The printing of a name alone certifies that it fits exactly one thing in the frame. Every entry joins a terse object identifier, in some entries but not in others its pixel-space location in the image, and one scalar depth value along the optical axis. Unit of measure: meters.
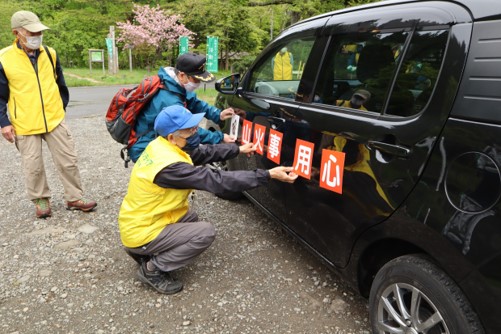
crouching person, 2.34
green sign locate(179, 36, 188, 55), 13.31
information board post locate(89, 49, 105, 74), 19.41
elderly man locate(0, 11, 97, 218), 3.18
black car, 1.42
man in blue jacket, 2.90
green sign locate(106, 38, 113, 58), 18.19
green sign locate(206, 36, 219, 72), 12.35
